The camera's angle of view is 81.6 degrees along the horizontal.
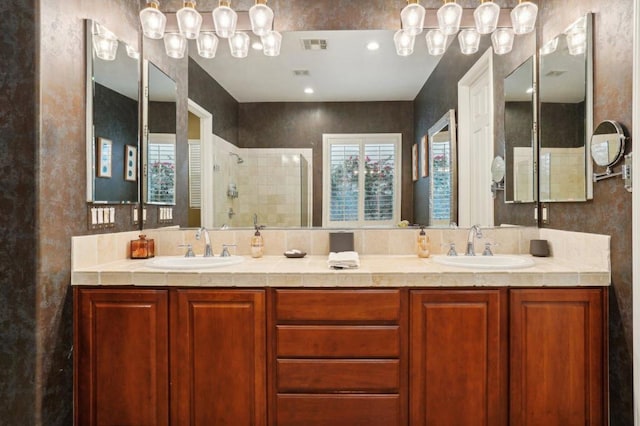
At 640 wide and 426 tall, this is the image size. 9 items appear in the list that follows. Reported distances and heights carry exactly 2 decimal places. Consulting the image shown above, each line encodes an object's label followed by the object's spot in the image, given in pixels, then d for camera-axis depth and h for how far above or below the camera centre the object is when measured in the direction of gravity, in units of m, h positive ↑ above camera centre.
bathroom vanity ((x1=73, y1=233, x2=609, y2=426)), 1.67 -0.61
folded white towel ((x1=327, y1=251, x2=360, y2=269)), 1.77 -0.24
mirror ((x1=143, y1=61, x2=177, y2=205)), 2.35 +0.46
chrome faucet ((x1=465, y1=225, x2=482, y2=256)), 2.18 -0.15
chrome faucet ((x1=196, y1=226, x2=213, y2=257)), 2.21 -0.18
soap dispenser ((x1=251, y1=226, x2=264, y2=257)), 2.18 -0.20
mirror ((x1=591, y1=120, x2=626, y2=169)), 1.61 +0.31
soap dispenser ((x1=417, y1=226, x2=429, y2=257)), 2.17 -0.20
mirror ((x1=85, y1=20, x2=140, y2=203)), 1.87 +0.52
